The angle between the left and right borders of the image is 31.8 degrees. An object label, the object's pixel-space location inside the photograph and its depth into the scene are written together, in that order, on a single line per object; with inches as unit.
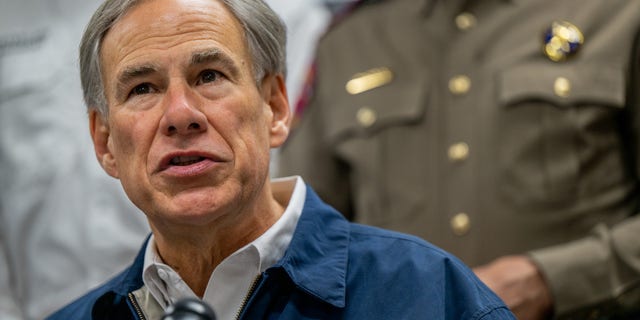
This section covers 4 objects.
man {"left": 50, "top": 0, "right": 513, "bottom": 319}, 79.1
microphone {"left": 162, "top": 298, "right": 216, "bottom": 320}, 57.6
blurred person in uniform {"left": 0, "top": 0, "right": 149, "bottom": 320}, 133.2
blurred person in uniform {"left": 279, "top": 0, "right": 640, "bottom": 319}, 107.5
